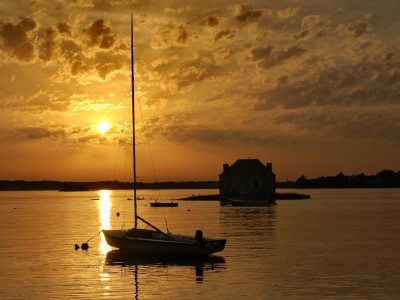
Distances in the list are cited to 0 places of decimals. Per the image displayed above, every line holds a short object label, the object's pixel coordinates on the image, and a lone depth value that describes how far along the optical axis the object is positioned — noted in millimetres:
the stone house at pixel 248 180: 138125
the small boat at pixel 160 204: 152775
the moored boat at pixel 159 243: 44188
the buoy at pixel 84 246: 51812
